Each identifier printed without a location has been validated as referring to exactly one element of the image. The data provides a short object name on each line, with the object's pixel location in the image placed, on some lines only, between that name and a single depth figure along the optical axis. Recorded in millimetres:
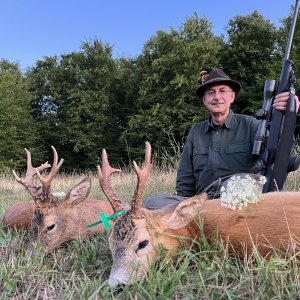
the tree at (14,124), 17726
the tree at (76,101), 18421
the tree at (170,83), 16639
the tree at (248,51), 16530
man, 3089
